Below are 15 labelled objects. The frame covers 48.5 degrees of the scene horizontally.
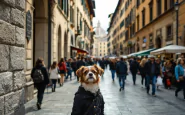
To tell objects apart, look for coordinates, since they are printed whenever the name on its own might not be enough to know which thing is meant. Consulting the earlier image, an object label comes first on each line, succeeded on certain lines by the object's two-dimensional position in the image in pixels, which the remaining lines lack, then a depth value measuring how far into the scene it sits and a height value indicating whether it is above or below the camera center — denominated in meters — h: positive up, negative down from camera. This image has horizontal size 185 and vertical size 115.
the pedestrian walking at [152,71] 9.22 -0.53
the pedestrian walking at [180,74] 8.44 -0.62
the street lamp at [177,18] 14.37 +3.21
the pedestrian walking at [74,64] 16.89 -0.37
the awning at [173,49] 12.95 +0.65
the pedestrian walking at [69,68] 15.87 -0.65
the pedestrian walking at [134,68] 13.17 -0.56
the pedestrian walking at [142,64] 12.28 -0.28
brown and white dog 3.06 -0.54
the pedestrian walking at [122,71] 10.67 -0.61
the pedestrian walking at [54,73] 9.88 -0.65
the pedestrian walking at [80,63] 14.61 -0.25
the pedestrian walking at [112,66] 15.44 -0.49
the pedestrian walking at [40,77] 6.57 -0.56
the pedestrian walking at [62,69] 12.20 -0.56
